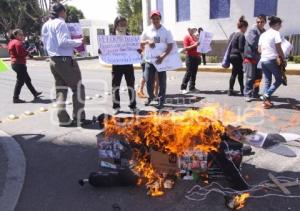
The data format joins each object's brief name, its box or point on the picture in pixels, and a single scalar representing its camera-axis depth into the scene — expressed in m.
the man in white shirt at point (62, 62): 4.29
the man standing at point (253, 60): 5.64
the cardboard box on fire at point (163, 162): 2.90
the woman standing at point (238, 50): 5.90
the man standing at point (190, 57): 6.65
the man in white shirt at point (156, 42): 5.26
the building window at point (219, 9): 13.43
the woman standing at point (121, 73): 5.17
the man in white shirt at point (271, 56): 5.07
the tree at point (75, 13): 44.48
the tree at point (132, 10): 29.33
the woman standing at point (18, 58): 6.75
